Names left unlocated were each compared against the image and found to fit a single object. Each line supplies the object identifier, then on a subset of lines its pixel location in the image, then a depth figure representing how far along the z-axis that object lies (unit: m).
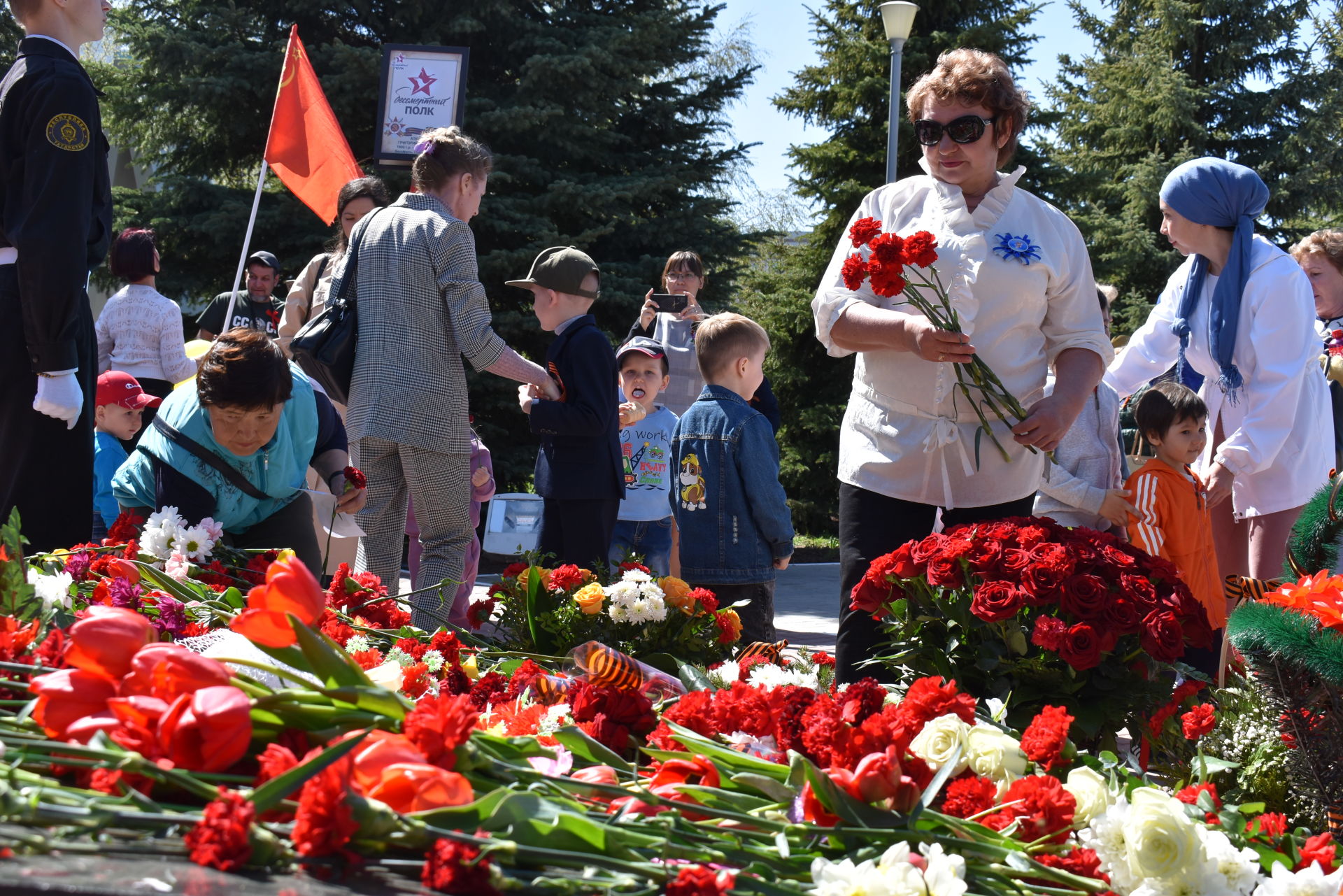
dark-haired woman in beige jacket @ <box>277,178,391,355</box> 5.31
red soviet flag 7.62
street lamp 10.25
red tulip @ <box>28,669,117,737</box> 1.12
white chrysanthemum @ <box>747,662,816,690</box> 2.00
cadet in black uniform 3.17
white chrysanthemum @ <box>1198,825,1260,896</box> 1.27
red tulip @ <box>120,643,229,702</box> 1.11
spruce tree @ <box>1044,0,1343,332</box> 17.95
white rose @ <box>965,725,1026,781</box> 1.43
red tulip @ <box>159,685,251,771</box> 1.04
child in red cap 4.94
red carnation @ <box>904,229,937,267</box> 2.80
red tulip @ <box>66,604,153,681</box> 1.15
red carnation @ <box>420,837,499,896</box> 0.97
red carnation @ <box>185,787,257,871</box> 0.94
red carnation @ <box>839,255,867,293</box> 2.88
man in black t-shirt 7.94
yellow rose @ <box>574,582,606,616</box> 2.59
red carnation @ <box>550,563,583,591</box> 2.70
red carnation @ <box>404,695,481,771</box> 1.12
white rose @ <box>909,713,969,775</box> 1.40
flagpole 7.09
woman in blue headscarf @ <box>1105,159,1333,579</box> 3.92
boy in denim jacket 4.50
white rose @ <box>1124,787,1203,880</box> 1.25
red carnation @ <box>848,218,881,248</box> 2.93
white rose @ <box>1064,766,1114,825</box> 1.37
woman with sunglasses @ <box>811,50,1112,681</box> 2.96
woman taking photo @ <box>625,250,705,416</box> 7.33
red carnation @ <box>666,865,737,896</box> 1.03
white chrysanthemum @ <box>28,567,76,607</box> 1.86
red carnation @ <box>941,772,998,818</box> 1.31
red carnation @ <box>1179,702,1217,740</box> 1.70
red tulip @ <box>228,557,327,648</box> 1.14
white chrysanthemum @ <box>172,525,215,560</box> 2.78
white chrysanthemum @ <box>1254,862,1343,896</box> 1.24
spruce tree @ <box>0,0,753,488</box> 11.55
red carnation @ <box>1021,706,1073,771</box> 1.49
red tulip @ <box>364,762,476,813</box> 1.07
